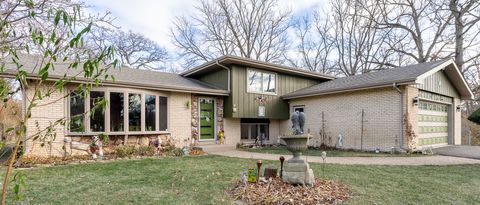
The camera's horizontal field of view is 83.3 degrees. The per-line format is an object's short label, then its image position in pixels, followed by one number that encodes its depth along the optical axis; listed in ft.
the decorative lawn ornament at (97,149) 26.62
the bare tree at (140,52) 70.49
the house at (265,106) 29.32
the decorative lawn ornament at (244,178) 15.20
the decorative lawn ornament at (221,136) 38.11
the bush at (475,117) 31.61
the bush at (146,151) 28.94
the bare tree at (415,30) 57.93
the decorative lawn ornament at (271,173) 15.98
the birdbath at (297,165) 14.48
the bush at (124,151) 27.58
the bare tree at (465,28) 51.37
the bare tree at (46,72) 4.96
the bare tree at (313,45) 78.28
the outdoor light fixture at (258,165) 15.05
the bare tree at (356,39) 67.01
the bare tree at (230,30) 75.66
